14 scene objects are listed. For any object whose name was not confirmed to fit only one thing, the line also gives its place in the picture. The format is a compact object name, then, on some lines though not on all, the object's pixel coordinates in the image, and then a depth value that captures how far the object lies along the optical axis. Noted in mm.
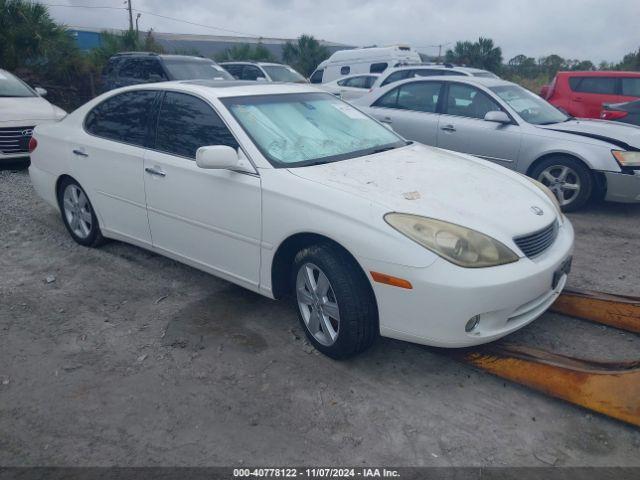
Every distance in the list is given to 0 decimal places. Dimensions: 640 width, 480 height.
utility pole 42906
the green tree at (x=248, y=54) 25406
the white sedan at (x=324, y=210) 3102
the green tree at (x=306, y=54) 27406
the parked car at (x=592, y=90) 10531
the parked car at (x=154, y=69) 11789
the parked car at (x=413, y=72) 9219
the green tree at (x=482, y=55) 26469
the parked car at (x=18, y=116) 8312
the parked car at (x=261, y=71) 15656
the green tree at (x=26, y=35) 13930
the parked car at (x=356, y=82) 14070
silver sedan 6523
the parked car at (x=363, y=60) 16281
